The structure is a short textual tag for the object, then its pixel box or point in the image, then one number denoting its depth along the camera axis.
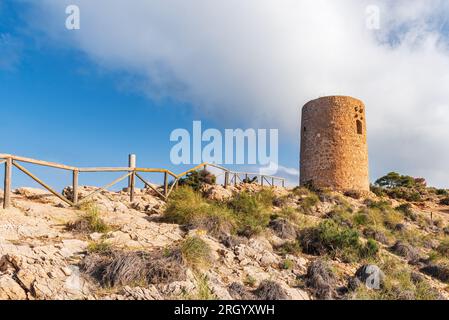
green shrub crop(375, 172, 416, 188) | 37.87
